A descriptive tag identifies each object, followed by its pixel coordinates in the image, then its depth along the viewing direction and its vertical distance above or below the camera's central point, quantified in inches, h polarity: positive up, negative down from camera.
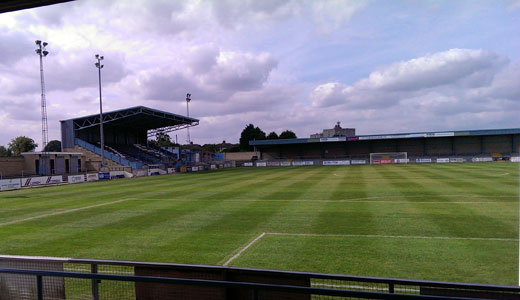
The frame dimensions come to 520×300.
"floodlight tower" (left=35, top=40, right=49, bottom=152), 1501.0 +487.6
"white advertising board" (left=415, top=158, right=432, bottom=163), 2504.4 -98.2
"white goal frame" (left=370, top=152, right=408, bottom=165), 2465.9 -77.5
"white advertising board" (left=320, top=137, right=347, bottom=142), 3046.3 +106.3
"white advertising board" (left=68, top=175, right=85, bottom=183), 1465.3 -76.4
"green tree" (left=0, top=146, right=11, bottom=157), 3474.7 +134.5
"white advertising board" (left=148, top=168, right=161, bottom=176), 1929.5 -78.7
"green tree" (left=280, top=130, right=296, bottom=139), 4983.3 +280.3
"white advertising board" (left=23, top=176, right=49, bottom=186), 1301.7 -71.0
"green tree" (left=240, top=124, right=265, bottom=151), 4566.9 +263.8
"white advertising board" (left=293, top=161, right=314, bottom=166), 2800.2 -94.0
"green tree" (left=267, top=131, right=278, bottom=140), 4937.5 +272.6
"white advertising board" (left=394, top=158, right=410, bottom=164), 2494.6 -97.8
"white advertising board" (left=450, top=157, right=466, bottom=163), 2407.7 -99.2
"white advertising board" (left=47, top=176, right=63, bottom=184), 1403.8 -73.9
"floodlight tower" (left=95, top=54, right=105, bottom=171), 1596.8 +458.0
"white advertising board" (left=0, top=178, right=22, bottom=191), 1199.6 -73.8
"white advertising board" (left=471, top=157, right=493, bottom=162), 2406.5 -104.7
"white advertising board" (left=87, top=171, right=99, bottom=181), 1558.1 -75.6
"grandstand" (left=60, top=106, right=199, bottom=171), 2106.3 +190.1
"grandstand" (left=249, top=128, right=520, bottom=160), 2753.2 +30.2
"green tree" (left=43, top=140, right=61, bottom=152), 4269.2 +226.5
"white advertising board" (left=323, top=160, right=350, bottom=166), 2630.4 -93.7
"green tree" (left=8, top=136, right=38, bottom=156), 3430.1 +193.3
